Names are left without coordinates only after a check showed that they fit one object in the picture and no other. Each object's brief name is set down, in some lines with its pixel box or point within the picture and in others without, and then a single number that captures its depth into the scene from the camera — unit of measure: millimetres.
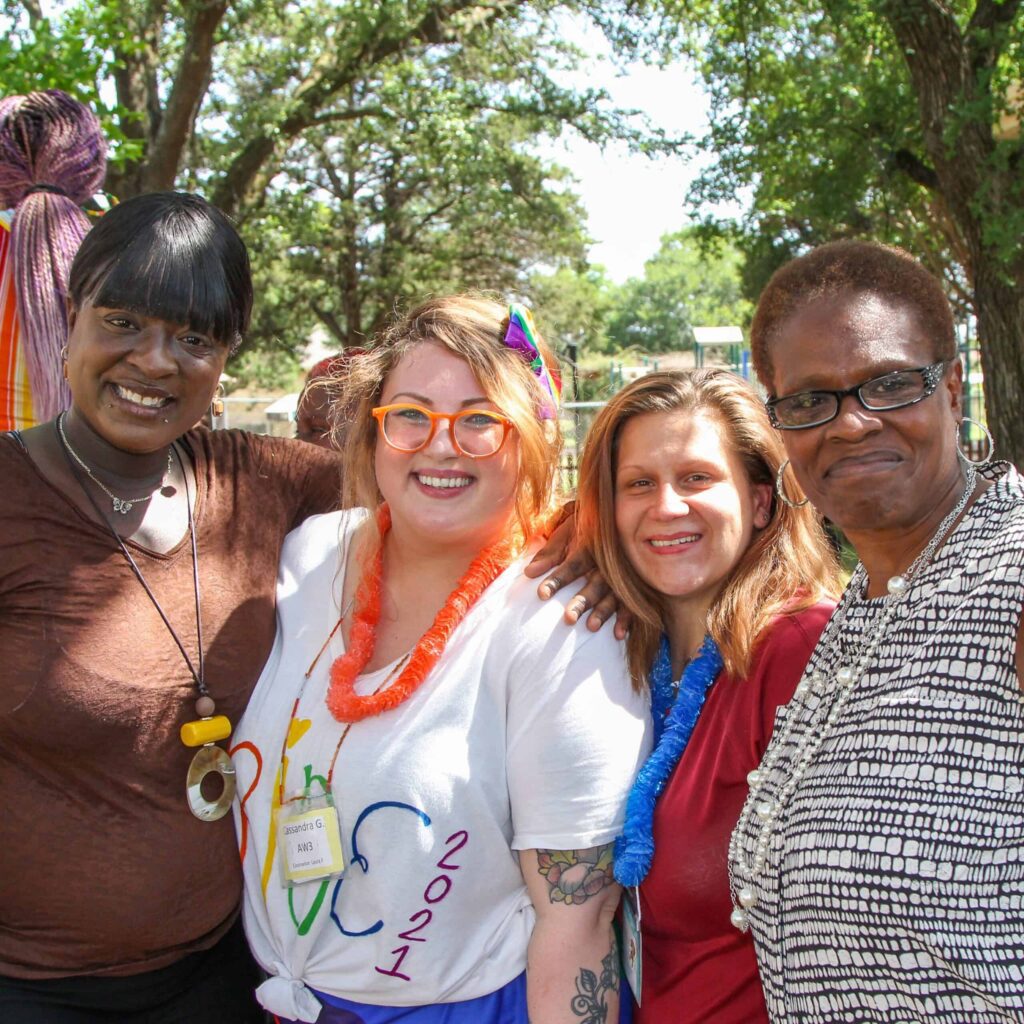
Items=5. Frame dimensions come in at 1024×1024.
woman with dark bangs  2027
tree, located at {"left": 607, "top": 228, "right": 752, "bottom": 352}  79625
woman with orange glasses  1930
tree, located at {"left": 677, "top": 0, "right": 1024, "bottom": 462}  7234
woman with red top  1924
